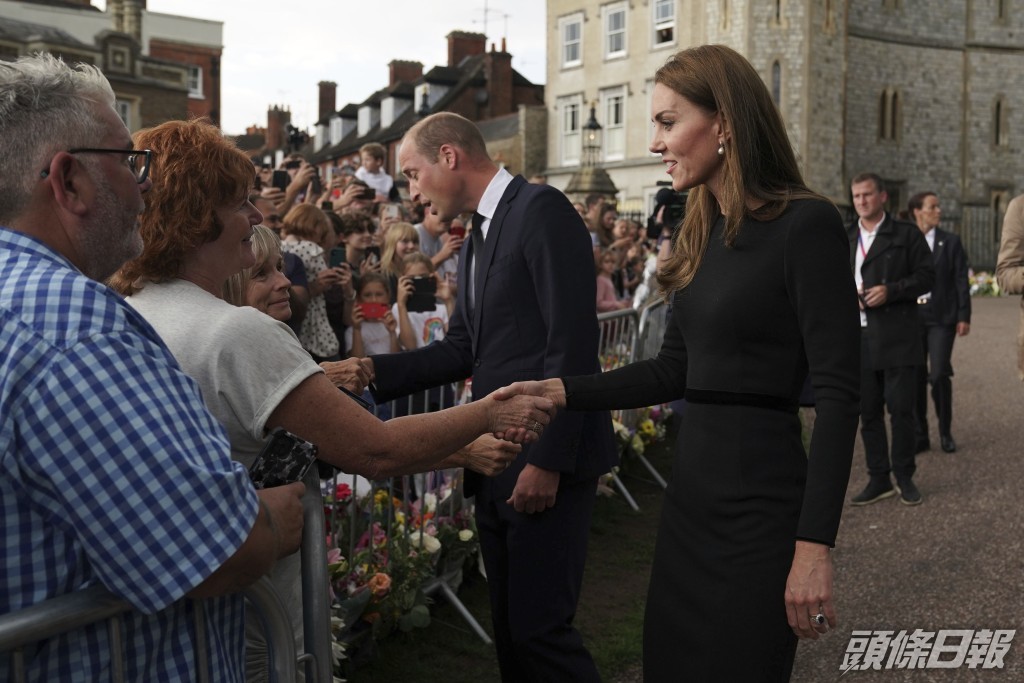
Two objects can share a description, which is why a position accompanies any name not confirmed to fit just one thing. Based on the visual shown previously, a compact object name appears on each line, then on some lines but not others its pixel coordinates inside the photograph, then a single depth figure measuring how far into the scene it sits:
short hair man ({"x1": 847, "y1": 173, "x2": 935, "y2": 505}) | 8.15
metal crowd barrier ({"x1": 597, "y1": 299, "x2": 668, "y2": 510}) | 8.41
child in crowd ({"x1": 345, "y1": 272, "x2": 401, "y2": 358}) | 7.22
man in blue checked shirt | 1.72
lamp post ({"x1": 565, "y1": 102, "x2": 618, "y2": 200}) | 30.17
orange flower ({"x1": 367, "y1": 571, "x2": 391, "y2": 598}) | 4.99
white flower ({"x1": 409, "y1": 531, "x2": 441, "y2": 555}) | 5.45
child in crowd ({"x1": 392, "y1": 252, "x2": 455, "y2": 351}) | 7.37
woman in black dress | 2.68
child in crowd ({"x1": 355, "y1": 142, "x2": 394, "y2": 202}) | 12.27
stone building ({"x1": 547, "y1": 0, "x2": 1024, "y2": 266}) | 36.06
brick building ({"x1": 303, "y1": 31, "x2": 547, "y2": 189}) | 41.03
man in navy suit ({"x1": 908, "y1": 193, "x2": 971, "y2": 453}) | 10.02
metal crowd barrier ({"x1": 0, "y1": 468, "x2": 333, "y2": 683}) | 1.74
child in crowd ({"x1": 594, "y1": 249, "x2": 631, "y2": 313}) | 11.02
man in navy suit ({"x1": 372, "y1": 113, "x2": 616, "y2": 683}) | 3.62
